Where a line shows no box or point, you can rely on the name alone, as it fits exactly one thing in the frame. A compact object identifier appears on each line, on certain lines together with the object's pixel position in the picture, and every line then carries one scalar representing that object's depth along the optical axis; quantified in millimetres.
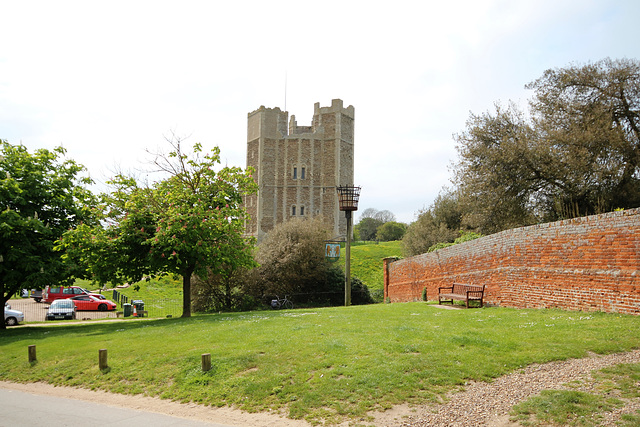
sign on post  27031
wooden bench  14711
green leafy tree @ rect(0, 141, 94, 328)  17438
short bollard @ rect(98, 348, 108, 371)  9594
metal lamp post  21484
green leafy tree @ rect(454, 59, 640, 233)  17547
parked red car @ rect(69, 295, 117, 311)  33125
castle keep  66938
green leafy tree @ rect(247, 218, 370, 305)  30359
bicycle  28688
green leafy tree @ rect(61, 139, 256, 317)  16656
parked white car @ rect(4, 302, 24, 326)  24181
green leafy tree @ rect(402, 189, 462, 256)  34312
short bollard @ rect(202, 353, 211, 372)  8164
